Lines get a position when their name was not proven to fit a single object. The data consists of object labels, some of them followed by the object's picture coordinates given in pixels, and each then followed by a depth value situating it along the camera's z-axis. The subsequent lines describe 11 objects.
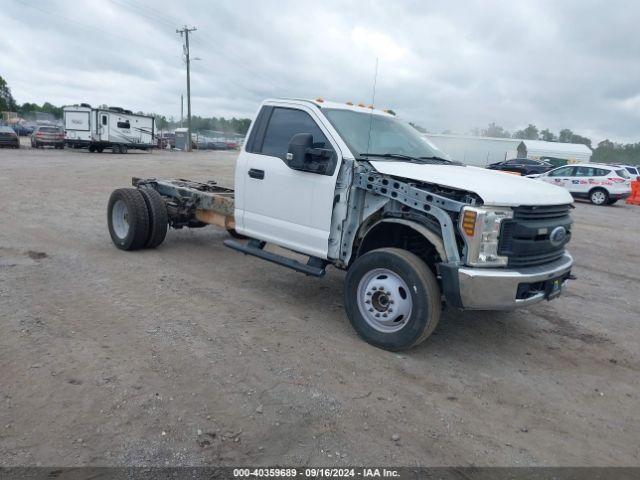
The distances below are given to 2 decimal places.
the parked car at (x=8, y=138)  29.33
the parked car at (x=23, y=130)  51.44
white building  44.16
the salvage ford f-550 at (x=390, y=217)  3.87
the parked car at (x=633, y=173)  22.93
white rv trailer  30.69
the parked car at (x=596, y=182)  19.16
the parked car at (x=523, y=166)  31.68
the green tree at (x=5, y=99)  80.06
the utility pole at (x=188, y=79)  46.78
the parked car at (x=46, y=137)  32.16
